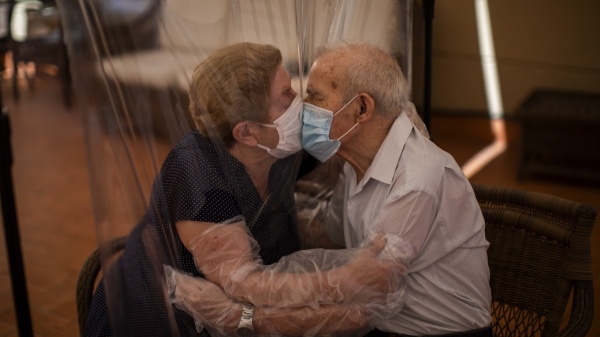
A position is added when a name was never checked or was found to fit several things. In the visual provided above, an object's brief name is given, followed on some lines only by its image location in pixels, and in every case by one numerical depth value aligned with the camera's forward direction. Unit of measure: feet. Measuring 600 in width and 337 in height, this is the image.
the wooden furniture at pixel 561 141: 12.79
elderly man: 5.23
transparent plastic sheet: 4.24
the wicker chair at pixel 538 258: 5.50
